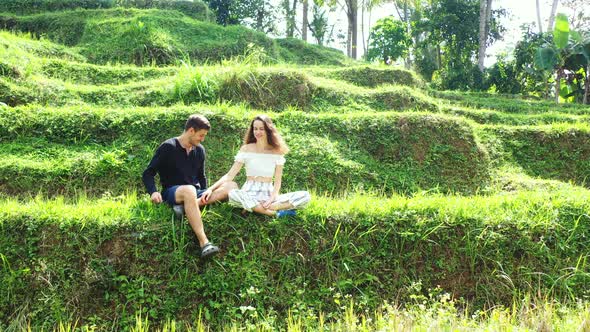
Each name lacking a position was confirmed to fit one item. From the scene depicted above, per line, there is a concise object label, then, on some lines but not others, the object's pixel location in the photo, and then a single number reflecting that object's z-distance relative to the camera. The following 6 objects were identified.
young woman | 4.81
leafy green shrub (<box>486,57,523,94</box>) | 20.45
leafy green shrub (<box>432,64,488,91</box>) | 20.64
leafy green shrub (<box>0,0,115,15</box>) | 18.03
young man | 4.62
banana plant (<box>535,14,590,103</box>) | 16.52
